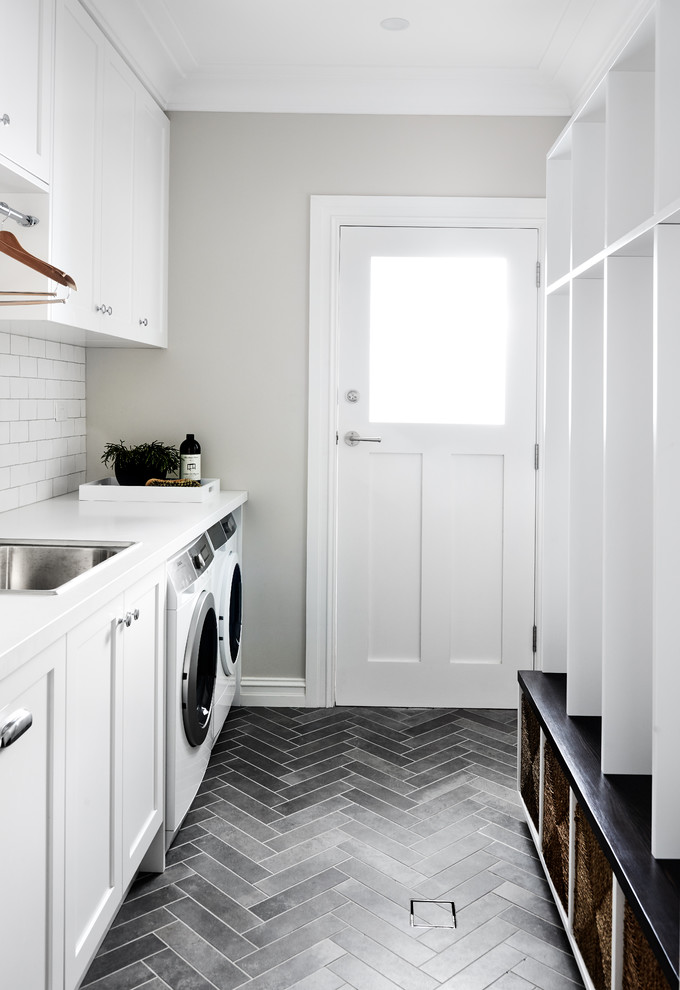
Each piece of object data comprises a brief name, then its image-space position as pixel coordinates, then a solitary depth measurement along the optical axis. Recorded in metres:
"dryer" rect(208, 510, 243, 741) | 2.96
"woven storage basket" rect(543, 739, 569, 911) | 1.99
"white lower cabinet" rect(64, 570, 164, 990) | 1.57
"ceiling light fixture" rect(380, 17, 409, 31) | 2.94
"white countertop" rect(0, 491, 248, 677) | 1.35
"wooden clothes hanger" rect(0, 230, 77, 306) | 1.76
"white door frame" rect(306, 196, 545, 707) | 3.50
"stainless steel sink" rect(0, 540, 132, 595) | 2.09
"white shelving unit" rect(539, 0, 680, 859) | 1.51
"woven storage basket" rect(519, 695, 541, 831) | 2.36
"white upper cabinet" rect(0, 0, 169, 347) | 2.28
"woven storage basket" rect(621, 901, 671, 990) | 1.32
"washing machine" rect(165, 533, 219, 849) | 2.30
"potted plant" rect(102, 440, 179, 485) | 3.29
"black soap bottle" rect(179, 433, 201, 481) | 3.35
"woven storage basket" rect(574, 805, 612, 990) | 1.62
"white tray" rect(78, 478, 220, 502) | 3.11
